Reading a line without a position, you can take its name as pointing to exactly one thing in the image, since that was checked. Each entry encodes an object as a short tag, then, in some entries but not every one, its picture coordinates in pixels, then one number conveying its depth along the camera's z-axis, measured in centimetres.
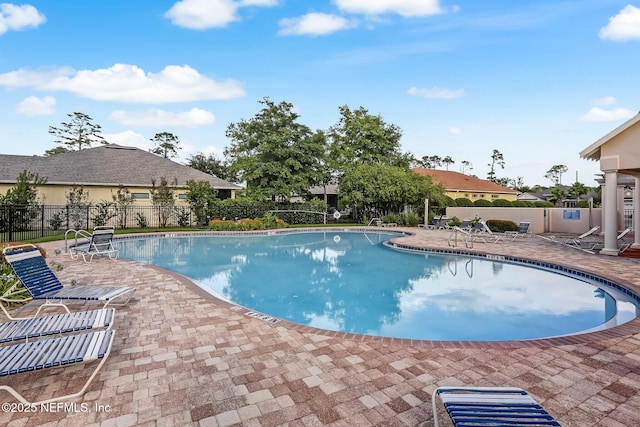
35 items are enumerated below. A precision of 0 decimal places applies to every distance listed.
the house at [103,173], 1992
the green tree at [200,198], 2014
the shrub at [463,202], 2605
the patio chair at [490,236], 1423
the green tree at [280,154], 2403
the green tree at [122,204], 1967
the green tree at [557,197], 3416
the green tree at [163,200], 2030
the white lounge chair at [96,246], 938
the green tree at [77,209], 1862
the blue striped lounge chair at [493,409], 191
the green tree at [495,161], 7050
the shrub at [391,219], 2297
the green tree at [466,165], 7181
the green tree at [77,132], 3400
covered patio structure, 984
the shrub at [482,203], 2507
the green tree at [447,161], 6819
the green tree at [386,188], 2286
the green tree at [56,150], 3425
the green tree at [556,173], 7738
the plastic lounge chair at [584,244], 1182
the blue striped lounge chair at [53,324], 317
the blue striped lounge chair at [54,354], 245
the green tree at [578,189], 3872
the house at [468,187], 3458
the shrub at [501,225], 1808
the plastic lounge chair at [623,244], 1079
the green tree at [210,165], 4081
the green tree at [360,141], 2830
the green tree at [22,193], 1534
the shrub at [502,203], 2472
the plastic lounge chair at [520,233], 1504
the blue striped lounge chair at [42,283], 456
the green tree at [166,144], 4272
